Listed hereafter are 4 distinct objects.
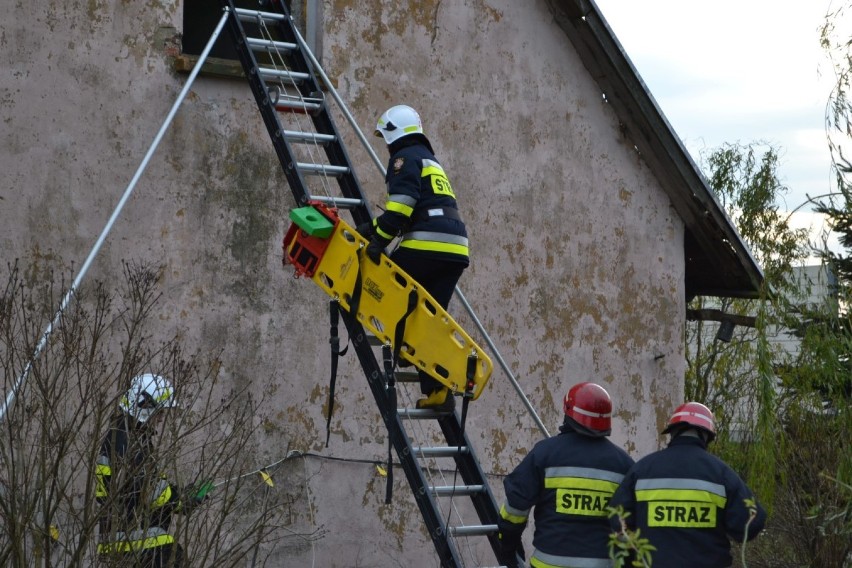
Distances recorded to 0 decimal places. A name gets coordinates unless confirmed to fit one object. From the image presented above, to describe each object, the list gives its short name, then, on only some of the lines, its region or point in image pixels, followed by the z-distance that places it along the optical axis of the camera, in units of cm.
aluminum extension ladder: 1267
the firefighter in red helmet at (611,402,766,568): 1115
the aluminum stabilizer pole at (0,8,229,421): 1112
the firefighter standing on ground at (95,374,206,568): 975
